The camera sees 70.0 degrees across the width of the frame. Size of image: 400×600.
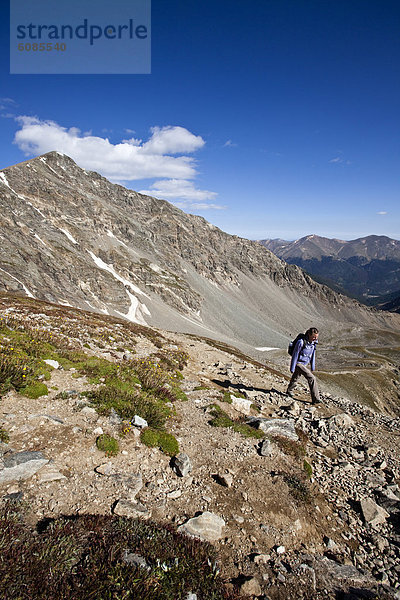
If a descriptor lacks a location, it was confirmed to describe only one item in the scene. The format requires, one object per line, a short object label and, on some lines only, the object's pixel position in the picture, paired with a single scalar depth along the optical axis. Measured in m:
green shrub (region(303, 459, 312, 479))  8.67
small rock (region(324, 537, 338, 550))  6.40
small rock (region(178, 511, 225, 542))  5.95
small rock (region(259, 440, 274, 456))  9.17
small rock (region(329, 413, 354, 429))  12.23
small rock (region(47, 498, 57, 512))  5.68
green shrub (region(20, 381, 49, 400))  9.49
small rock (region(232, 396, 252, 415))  12.88
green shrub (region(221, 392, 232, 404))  13.12
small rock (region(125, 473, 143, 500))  6.66
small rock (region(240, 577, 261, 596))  5.02
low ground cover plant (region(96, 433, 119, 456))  7.78
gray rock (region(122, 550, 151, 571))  4.51
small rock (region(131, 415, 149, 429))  9.05
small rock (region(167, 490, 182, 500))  6.85
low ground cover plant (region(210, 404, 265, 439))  10.17
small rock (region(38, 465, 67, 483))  6.33
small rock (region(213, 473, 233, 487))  7.57
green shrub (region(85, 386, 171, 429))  9.49
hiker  14.10
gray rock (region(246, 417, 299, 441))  10.77
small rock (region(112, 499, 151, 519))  5.98
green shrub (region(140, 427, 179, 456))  8.46
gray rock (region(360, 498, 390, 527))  7.26
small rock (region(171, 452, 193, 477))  7.61
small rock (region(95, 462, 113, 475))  6.97
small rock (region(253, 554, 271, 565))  5.66
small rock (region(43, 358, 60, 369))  11.86
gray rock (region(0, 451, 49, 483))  6.18
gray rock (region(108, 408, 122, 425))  8.98
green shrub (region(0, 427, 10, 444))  7.17
